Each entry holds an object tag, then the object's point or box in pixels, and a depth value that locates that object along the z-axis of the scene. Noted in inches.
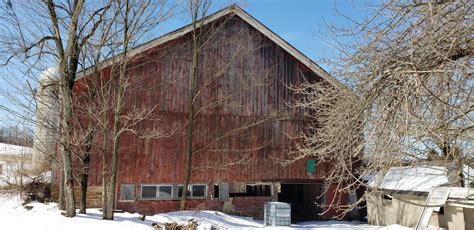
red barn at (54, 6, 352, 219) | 650.2
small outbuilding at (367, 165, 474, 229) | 278.7
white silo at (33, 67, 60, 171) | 519.5
